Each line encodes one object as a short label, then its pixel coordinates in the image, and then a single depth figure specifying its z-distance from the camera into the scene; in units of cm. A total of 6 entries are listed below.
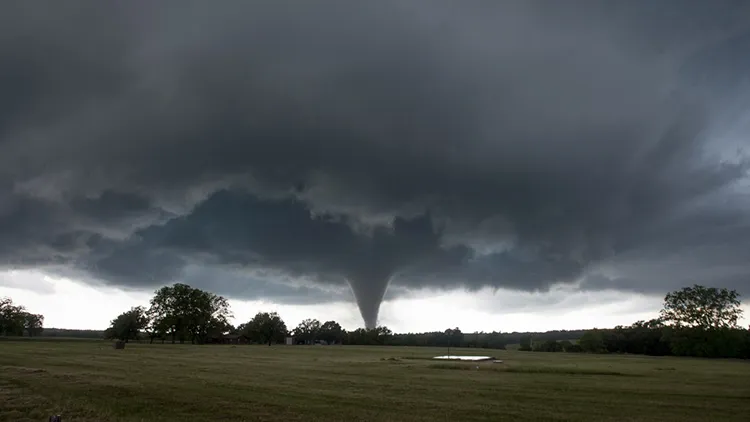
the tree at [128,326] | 16362
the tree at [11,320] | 15588
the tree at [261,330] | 19725
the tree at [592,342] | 15150
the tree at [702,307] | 13288
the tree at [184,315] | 16075
